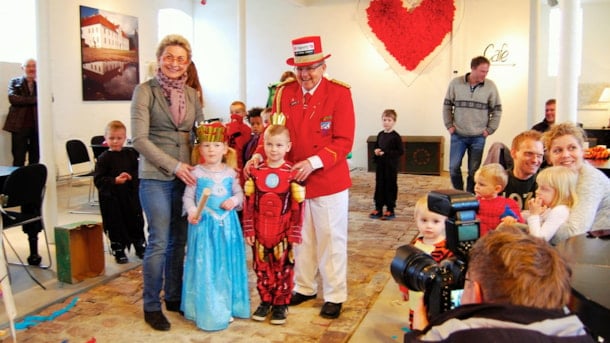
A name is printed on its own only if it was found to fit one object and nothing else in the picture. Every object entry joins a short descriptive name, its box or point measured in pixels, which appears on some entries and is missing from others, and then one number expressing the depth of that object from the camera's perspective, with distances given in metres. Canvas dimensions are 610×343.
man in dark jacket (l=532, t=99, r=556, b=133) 6.09
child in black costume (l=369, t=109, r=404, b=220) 6.30
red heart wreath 10.70
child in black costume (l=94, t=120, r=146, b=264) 4.53
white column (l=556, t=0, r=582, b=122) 5.12
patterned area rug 3.11
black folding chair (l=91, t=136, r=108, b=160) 6.91
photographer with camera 1.15
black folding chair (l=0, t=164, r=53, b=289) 4.02
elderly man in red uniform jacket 3.20
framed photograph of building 9.24
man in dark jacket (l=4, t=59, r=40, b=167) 7.36
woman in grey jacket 3.08
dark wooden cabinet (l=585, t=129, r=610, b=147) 9.77
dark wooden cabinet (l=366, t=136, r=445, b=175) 10.53
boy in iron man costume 3.14
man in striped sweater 6.17
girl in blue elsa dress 3.12
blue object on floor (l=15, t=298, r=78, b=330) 3.30
